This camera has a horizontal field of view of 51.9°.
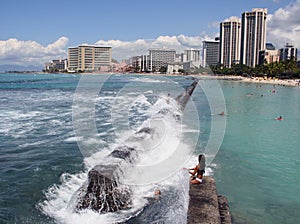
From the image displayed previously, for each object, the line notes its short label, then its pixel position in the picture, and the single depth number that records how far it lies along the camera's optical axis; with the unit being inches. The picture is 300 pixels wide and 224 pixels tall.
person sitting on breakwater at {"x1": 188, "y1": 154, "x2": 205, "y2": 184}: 312.8
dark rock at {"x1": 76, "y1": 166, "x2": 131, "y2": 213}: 286.5
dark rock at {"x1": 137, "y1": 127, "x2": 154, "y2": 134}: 522.0
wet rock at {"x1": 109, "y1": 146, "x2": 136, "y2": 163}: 367.8
